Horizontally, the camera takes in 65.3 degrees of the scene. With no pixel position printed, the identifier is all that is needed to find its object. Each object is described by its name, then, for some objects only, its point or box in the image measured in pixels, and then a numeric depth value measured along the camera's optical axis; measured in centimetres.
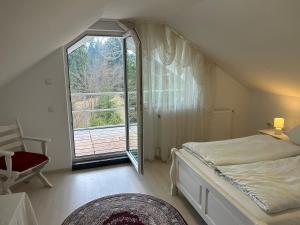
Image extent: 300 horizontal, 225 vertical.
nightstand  318
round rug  237
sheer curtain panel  359
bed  158
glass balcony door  307
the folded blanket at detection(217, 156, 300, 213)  163
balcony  479
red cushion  256
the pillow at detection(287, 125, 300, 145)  281
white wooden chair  245
